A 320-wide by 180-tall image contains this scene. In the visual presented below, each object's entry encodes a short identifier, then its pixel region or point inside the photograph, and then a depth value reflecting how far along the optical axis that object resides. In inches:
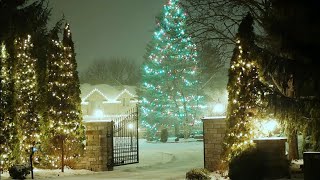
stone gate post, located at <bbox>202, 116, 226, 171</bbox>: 642.4
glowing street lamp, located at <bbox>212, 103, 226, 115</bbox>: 1220.3
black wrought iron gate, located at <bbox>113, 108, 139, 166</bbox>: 766.5
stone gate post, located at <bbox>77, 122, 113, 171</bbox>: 700.7
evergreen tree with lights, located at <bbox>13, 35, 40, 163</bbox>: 637.3
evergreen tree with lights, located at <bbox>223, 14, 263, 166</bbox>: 577.0
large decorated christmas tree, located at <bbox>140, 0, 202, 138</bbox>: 1760.6
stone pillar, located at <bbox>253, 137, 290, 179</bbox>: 530.3
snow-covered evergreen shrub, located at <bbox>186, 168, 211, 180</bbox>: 555.9
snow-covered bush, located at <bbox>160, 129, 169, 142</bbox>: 1544.0
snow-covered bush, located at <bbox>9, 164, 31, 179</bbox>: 570.6
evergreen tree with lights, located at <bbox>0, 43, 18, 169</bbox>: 614.2
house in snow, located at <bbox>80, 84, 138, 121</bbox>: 2413.9
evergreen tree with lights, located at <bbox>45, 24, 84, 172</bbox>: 681.0
